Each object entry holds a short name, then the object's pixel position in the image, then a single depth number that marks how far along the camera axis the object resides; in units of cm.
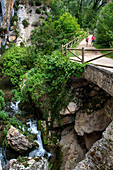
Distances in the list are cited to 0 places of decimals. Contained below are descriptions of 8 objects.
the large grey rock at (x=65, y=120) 704
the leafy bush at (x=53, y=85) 594
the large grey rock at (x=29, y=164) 505
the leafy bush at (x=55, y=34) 1074
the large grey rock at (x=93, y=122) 592
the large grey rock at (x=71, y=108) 652
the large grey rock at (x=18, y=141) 629
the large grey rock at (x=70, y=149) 583
